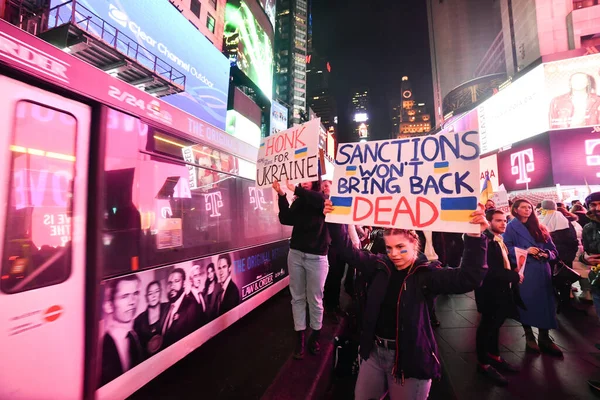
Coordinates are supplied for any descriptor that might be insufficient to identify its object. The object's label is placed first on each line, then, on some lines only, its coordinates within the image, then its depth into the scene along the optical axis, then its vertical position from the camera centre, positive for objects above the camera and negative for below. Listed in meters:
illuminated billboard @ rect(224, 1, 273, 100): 24.61 +16.79
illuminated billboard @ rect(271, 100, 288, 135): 36.41 +14.07
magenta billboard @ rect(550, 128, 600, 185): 17.02 +3.24
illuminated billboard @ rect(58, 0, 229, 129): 11.50 +9.27
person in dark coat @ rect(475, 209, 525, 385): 3.25 -1.14
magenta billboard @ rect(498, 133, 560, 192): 18.38 +3.17
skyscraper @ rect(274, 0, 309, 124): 59.94 +34.42
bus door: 1.83 -0.18
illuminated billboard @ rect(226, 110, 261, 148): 25.80 +9.15
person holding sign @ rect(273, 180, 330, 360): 3.31 -0.56
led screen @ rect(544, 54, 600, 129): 17.75 +7.68
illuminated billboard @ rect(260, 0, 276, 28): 30.29 +24.91
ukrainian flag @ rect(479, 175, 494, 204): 3.86 +0.24
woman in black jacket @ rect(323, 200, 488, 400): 1.72 -0.72
